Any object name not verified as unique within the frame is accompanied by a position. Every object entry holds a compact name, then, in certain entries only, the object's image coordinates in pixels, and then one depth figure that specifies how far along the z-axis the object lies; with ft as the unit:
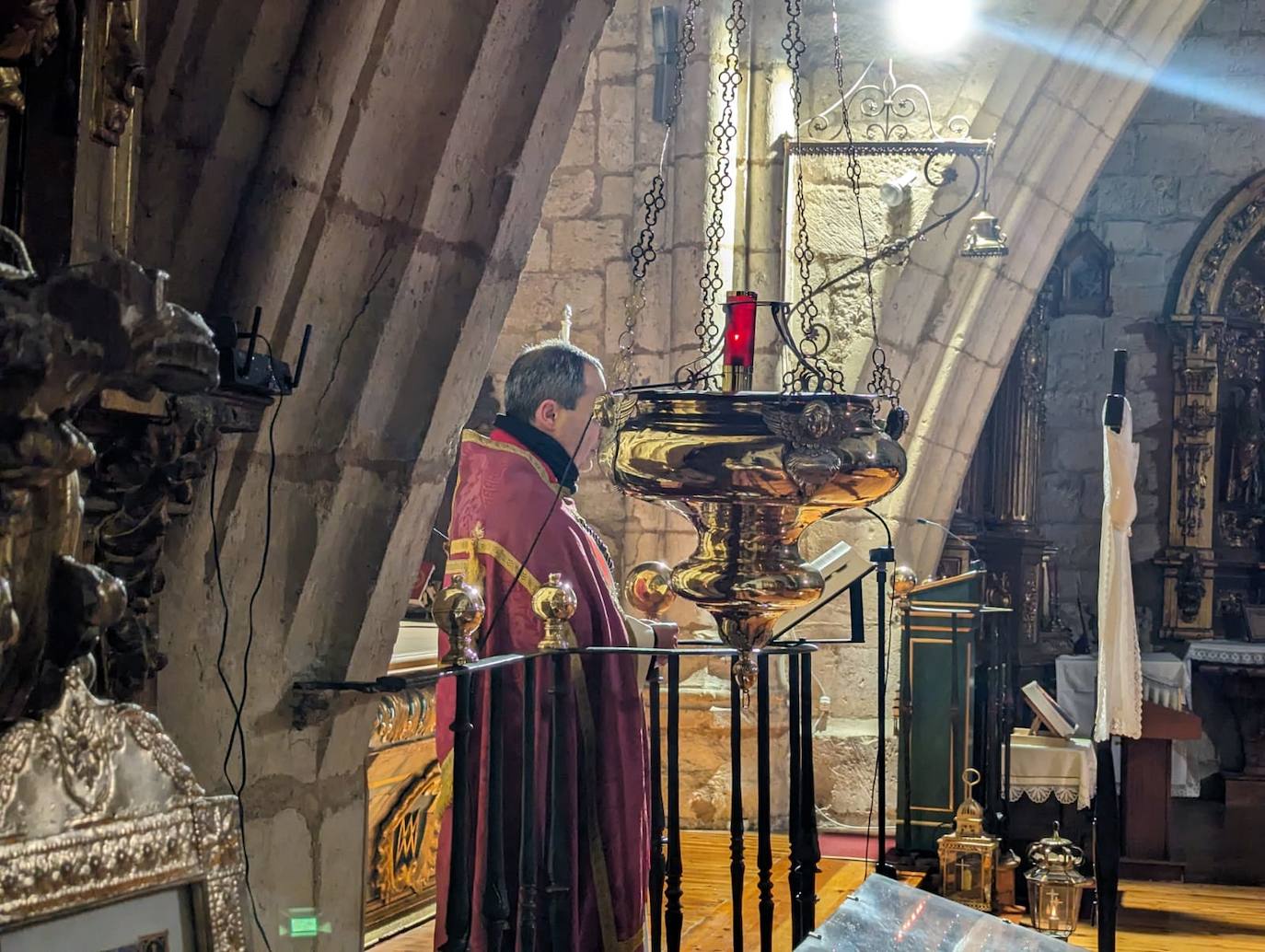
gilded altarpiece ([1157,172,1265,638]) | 28.50
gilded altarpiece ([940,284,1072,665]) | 27.71
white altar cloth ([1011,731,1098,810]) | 19.67
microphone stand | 12.15
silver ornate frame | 3.88
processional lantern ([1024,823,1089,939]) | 15.38
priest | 10.17
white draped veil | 15.30
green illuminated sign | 8.25
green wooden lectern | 17.42
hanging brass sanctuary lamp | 8.03
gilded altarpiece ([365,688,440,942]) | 13.43
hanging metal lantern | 18.30
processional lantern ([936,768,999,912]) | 16.22
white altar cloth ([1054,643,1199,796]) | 25.41
